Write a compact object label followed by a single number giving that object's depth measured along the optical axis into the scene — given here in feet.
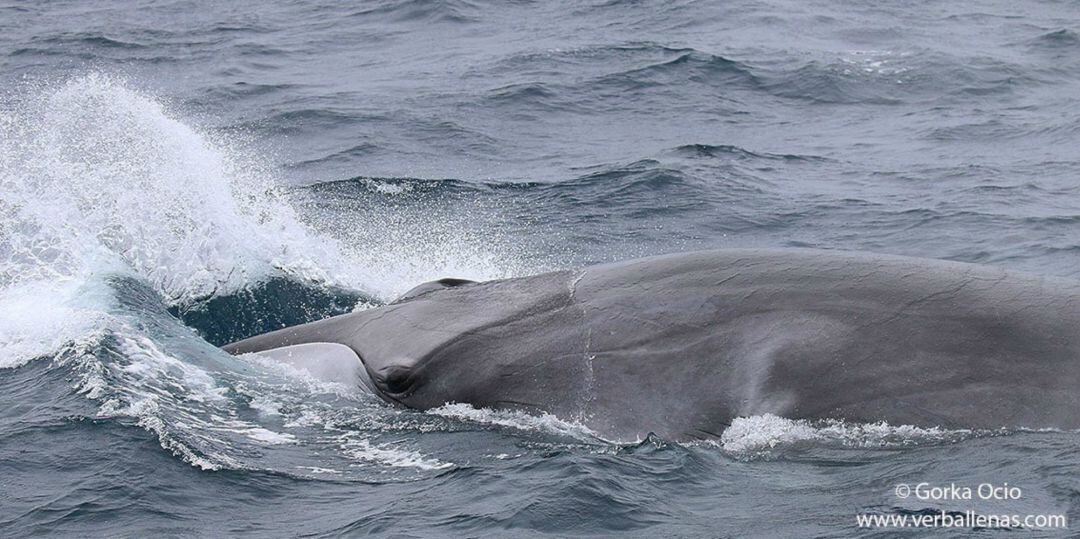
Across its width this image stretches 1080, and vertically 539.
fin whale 53.47
